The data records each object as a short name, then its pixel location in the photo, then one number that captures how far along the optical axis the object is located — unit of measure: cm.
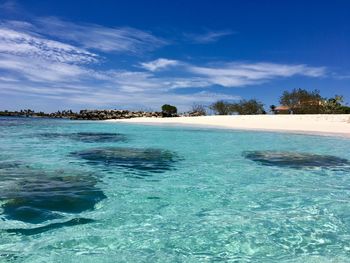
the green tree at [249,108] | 6983
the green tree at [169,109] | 8572
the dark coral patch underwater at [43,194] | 602
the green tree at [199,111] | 7990
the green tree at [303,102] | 5928
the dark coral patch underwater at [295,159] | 1191
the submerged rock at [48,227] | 514
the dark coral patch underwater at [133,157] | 1125
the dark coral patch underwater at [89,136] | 2122
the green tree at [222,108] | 7394
